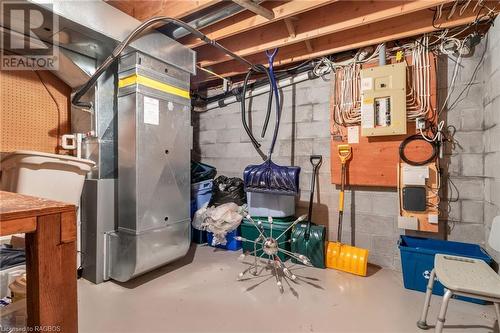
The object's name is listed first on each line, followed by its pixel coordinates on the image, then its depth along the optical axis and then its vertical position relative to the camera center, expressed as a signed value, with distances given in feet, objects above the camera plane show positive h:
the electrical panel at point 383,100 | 7.39 +2.08
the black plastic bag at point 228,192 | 9.95 -1.03
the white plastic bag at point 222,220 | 9.13 -2.00
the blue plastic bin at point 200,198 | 10.45 -1.33
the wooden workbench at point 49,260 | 2.38 -0.94
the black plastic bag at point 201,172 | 10.98 -0.25
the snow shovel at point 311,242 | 7.90 -2.42
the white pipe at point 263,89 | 9.48 +3.22
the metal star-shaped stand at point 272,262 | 7.01 -2.99
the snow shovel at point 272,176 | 8.13 -0.33
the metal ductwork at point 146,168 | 6.68 -0.05
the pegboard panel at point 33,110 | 6.98 +1.68
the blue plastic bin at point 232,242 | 9.68 -2.97
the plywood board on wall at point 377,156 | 7.42 +0.36
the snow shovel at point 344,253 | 7.45 -2.69
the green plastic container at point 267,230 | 8.52 -2.27
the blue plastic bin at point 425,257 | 6.26 -2.30
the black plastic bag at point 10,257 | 6.09 -2.33
